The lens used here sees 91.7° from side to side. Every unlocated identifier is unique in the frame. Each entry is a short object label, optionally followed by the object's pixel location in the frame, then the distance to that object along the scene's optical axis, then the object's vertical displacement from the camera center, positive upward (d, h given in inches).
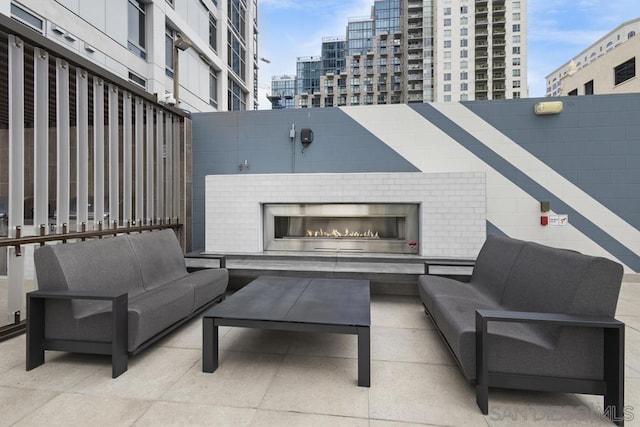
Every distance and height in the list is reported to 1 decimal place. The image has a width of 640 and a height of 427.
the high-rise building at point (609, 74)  403.9 +196.0
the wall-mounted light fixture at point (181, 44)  184.2 +98.2
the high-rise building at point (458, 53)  1242.0 +641.8
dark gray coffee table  74.9 -28.4
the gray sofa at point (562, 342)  60.8 -28.0
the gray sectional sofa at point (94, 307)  78.3 -27.3
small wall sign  169.2 -7.5
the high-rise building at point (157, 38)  220.5 +163.2
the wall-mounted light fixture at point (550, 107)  166.4 +53.2
